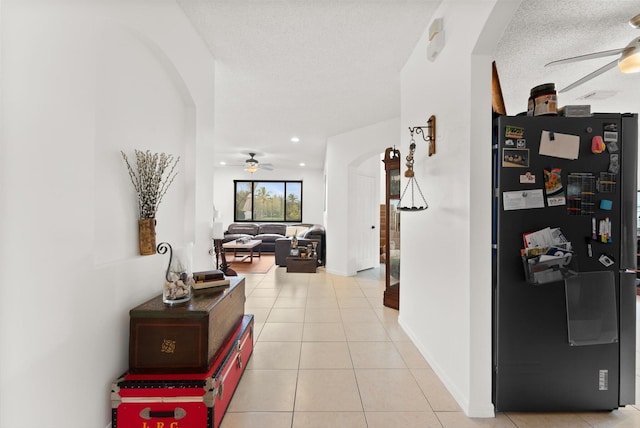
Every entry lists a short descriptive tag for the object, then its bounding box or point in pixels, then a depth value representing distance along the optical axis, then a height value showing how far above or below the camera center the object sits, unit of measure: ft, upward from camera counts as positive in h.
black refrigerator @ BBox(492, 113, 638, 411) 5.91 -0.81
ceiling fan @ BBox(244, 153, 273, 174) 25.19 +4.67
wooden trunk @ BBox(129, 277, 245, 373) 5.33 -2.28
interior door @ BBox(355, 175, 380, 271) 20.35 -0.36
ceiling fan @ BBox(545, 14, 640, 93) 6.78 +3.97
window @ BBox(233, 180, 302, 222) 33.53 +1.96
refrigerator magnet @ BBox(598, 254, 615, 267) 5.91 -0.85
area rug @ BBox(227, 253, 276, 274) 20.73 -3.70
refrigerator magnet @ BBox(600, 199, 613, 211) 5.90 +0.30
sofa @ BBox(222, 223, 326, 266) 22.24 -1.63
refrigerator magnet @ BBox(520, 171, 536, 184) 5.91 +0.82
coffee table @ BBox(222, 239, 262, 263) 21.74 -2.10
